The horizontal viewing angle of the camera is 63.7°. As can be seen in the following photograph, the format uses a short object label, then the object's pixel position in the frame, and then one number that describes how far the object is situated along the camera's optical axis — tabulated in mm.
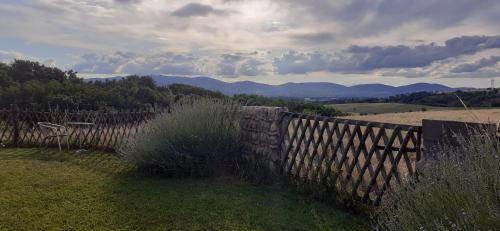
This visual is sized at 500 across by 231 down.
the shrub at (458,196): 1906
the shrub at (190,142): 6426
